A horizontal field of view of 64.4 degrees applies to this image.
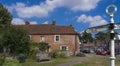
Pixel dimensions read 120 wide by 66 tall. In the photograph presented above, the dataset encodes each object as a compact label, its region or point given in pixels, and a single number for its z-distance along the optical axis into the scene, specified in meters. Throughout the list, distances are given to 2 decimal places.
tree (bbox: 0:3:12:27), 22.40
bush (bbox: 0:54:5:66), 9.46
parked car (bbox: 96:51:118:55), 25.39
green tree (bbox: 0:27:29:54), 14.65
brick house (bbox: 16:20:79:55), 21.97
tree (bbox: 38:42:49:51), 18.68
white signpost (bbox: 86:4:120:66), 2.69
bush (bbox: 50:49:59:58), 17.08
